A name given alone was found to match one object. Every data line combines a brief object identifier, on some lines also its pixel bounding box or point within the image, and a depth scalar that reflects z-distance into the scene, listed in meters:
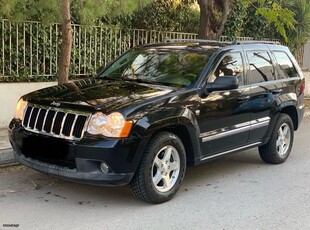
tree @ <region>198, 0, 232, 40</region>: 10.59
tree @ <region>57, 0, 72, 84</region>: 7.58
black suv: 4.54
